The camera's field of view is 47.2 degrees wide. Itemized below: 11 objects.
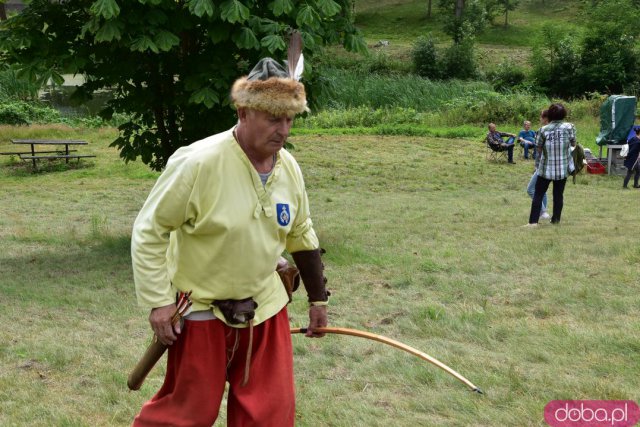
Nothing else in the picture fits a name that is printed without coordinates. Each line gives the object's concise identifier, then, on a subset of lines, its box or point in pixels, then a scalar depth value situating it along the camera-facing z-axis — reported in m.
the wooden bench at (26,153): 18.77
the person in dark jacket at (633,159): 15.17
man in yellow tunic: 2.85
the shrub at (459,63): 40.00
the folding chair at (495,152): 19.19
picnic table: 18.33
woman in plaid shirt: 9.89
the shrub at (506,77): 37.39
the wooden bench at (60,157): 18.17
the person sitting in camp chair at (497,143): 19.05
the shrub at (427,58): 40.59
